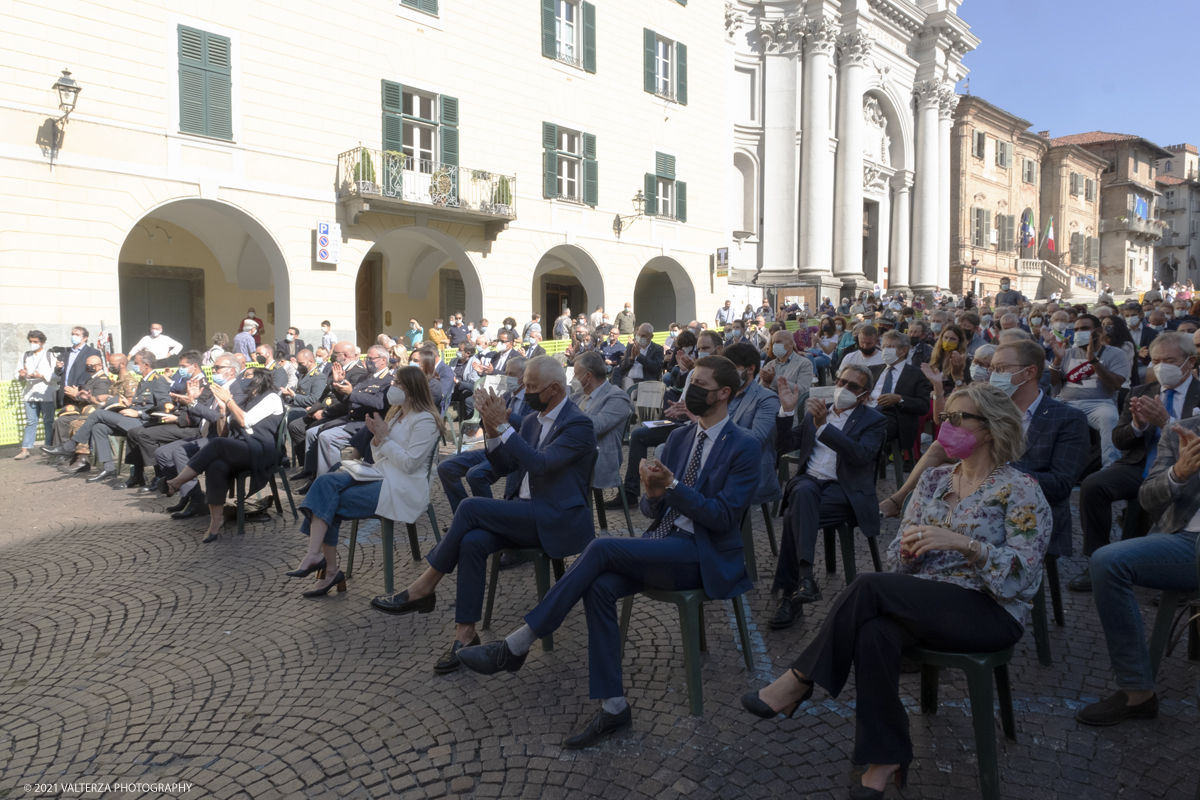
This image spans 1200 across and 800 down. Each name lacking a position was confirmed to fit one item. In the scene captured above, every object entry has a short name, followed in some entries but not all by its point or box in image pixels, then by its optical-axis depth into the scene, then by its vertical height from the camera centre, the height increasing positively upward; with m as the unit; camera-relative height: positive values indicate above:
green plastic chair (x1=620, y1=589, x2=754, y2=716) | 3.44 -1.25
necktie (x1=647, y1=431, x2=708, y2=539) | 3.76 -0.65
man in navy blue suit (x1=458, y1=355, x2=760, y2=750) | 3.35 -0.95
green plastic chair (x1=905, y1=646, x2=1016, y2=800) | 2.73 -1.24
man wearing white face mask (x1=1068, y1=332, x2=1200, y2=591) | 4.65 -0.59
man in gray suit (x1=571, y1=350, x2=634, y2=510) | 6.29 -0.49
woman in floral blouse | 2.79 -0.91
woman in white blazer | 5.04 -0.91
